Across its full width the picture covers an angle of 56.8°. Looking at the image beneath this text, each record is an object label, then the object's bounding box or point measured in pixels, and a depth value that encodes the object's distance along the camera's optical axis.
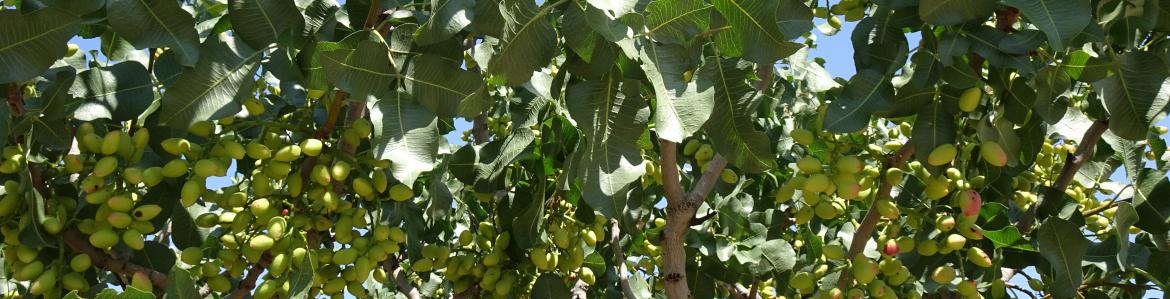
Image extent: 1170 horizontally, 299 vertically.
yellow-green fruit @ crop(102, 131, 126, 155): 1.53
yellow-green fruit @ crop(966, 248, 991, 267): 1.81
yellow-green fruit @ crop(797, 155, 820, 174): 1.70
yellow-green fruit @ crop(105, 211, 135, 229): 1.53
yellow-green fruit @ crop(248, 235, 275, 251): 1.55
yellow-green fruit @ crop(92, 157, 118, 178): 1.51
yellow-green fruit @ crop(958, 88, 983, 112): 1.51
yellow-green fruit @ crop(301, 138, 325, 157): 1.50
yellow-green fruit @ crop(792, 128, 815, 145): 1.70
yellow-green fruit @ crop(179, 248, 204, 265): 1.68
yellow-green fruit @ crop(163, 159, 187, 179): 1.53
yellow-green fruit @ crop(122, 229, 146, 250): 1.56
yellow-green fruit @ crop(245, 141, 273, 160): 1.53
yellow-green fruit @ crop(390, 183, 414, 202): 1.64
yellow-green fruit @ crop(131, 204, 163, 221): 1.59
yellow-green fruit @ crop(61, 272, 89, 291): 1.58
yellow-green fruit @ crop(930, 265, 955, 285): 1.86
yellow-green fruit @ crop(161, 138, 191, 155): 1.56
